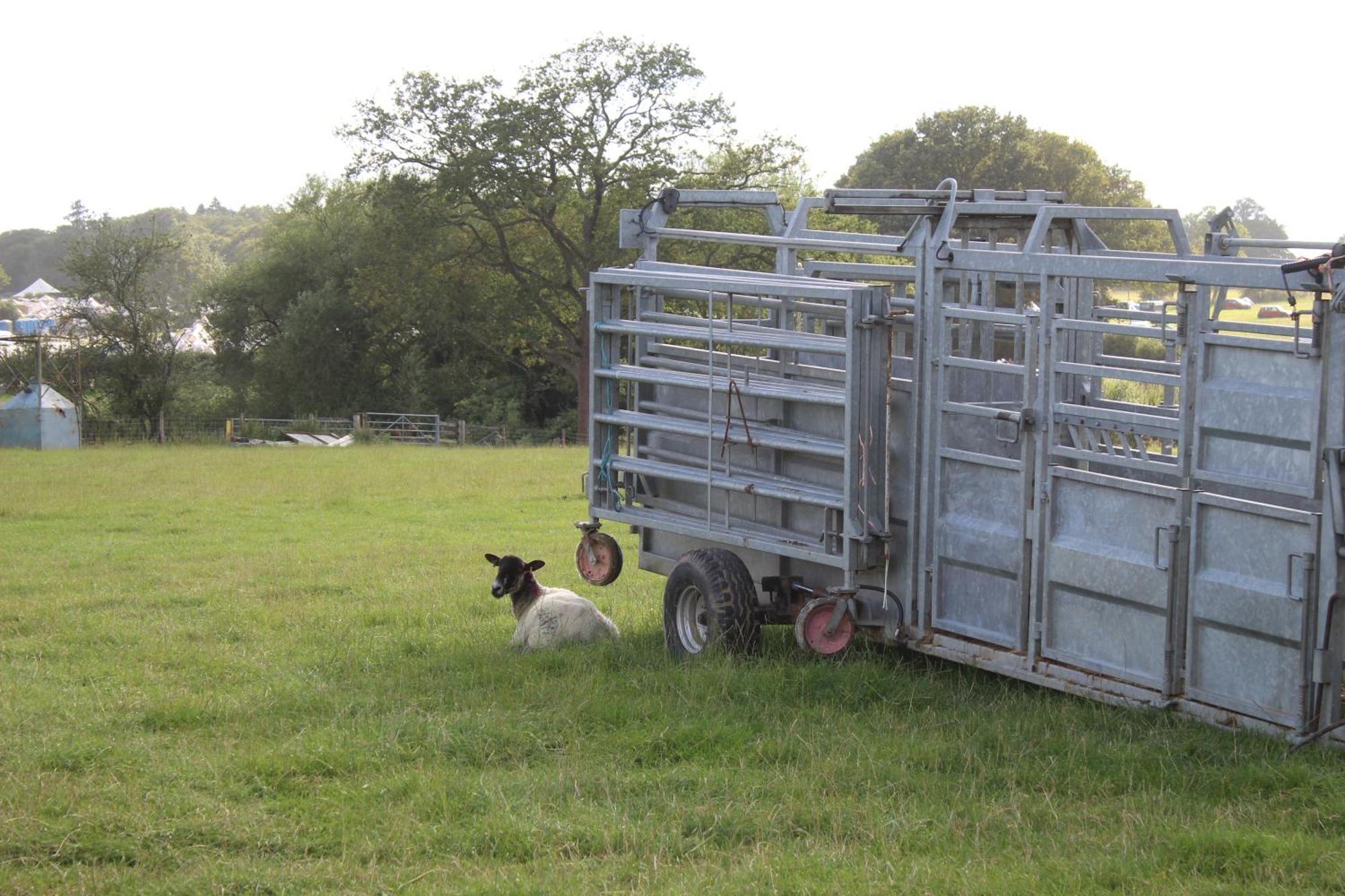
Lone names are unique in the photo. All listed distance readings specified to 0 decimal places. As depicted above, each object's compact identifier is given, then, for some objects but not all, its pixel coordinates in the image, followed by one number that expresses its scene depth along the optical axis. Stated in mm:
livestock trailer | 6984
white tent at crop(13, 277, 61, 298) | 165250
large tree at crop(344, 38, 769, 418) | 46062
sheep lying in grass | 10320
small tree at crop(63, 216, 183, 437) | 52812
